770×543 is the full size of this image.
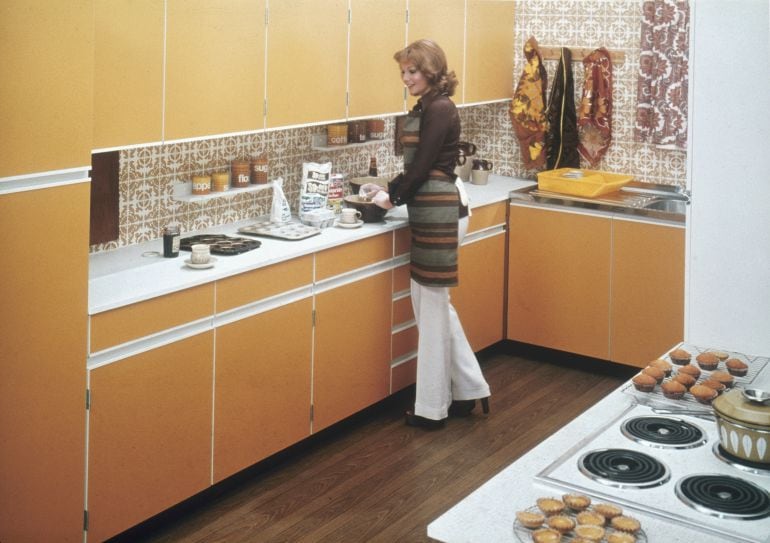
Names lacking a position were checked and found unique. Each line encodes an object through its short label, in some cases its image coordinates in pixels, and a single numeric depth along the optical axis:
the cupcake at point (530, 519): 2.06
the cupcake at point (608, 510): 2.10
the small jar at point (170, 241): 4.02
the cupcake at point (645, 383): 2.80
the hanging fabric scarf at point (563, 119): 5.81
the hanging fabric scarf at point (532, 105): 5.90
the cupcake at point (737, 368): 2.91
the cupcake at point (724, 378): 2.83
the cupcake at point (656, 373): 2.85
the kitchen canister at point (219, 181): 4.43
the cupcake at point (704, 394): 2.71
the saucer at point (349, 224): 4.64
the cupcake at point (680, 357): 3.02
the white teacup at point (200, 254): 3.86
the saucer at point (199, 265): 3.85
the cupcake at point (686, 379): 2.81
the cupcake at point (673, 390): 2.76
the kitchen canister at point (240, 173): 4.55
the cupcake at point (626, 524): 2.04
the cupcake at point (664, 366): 2.90
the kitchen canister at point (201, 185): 4.35
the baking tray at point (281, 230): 4.40
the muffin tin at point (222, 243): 4.11
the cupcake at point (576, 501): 2.14
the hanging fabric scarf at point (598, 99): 5.69
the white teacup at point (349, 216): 4.65
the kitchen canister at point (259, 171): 4.64
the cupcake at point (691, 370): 2.88
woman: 4.46
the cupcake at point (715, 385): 2.77
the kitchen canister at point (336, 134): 5.03
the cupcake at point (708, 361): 2.96
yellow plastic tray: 5.51
